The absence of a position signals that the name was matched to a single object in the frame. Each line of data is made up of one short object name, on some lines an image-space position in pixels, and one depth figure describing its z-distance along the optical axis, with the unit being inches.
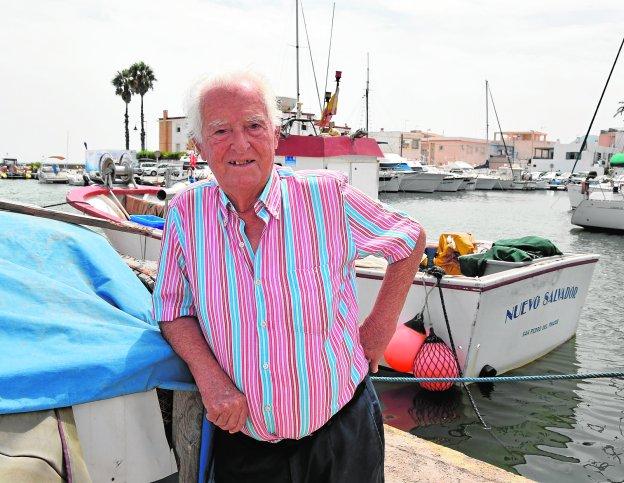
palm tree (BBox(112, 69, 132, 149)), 2440.9
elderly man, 73.0
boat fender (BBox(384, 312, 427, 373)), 250.2
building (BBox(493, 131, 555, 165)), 4018.2
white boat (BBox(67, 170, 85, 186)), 2471.6
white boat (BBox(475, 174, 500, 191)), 2726.4
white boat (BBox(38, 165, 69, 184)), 2647.6
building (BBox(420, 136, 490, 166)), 3791.8
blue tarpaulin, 71.9
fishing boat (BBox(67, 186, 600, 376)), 246.1
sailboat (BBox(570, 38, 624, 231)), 1033.5
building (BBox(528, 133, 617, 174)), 3478.6
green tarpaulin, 279.0
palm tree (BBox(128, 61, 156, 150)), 2440.9
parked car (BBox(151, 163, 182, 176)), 1882.9
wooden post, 84.4
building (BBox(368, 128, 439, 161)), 3545.8
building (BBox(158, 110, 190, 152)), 3137.3
